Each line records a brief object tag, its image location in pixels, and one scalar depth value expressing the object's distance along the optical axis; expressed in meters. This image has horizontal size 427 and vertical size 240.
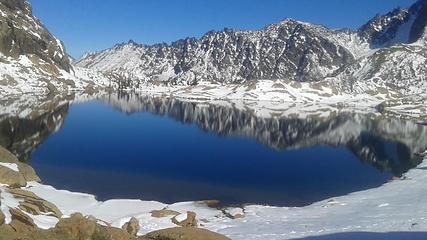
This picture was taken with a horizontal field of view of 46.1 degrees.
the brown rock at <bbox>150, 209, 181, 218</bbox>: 45.56
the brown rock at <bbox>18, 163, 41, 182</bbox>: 60.41
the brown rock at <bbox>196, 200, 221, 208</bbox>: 54.72
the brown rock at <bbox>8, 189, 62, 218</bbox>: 37.75
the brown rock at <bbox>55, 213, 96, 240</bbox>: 24.09
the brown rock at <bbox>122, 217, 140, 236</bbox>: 37.46
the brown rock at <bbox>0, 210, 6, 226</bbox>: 24.95
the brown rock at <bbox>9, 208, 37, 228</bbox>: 29.33
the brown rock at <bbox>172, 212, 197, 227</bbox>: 42.28
